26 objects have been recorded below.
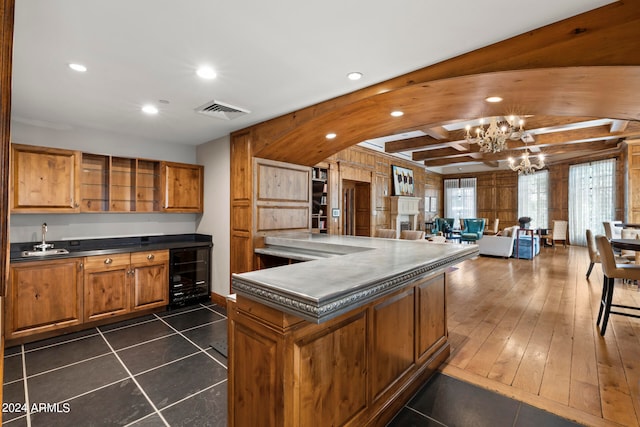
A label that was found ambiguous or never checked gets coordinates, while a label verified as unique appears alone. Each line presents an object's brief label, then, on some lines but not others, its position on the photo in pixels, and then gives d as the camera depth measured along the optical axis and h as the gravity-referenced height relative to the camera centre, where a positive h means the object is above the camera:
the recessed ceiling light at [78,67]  2.22 +1.10
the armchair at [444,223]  9.84 -0.40
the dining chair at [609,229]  5.70 -0.31
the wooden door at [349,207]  7.07 +0.13
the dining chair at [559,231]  9.42 -0.57
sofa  7.45 -0.81
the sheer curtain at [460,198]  11.87 +0.60
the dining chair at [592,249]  5.06 -0.63
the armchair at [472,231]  8.34 -0.54
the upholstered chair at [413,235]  5.01 -0.39
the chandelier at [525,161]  7.06 +1.29
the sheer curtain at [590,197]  8.45 +0.49
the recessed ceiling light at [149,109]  3.09 +1.10
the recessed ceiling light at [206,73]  2.31 +1.12
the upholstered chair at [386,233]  5.39 -0.39
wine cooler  4.05 -0.93
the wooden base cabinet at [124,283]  3.39 -0.88
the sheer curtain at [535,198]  10.32 +0.54
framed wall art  8.22 +0.91
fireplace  8.00 +0.01
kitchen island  1.29 -0.67
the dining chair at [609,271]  3.05 -0.61
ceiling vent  3.02 +1.09
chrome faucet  3.37 -0.40
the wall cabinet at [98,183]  3.27 +0.37
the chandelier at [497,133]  4.80 +1.35
